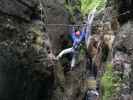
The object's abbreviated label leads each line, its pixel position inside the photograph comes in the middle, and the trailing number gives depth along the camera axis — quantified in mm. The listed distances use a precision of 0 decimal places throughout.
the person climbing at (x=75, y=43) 11906
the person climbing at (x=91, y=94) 13048
